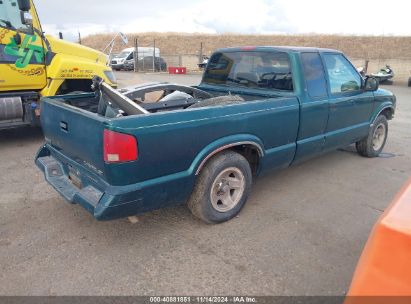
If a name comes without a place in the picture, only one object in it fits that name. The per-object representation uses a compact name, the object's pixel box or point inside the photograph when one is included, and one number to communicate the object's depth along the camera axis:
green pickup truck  2.80
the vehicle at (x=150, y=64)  28.42
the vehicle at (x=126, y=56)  29.09
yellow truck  5.80
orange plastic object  1.37
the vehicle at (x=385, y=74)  19.56
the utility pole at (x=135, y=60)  28.00
